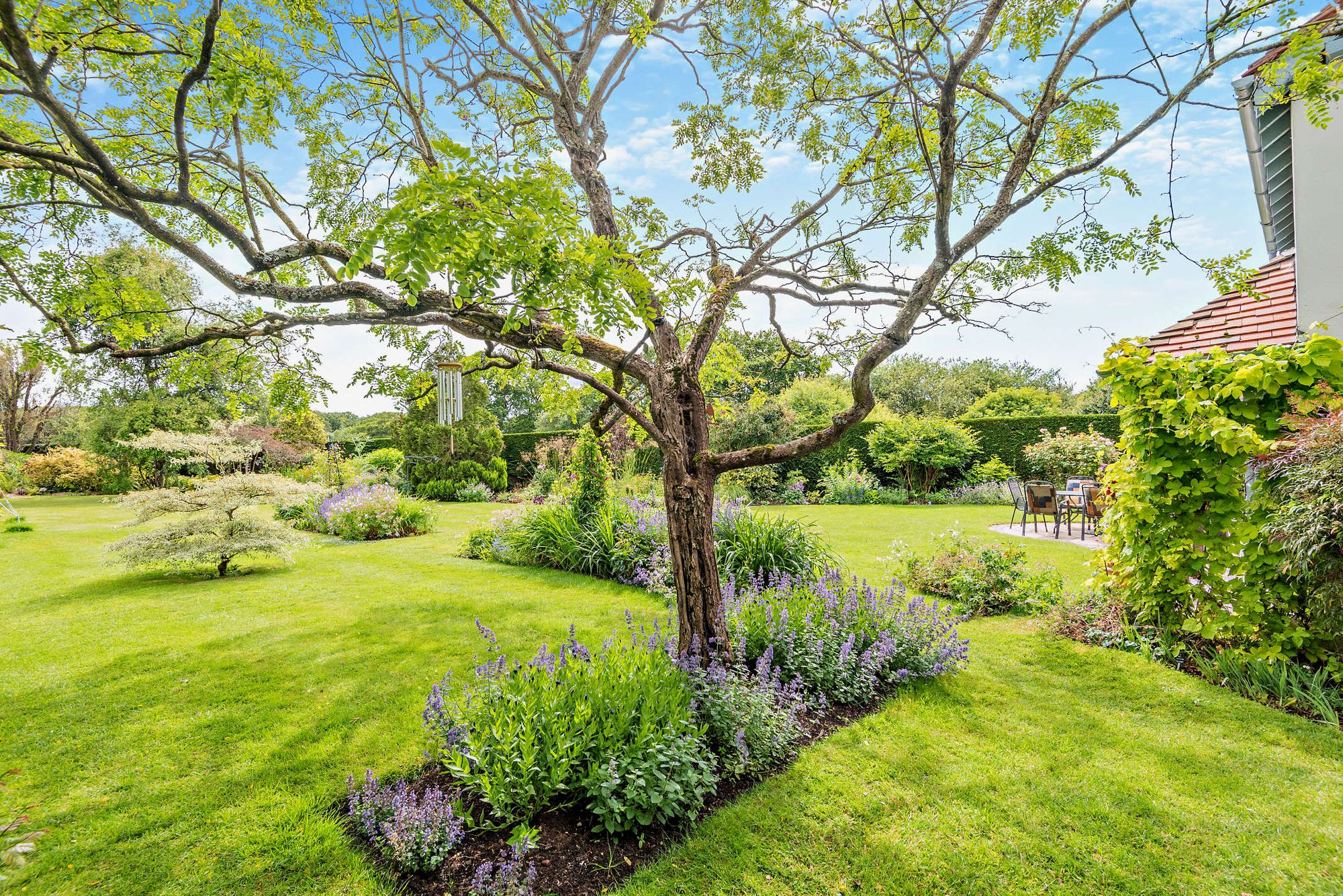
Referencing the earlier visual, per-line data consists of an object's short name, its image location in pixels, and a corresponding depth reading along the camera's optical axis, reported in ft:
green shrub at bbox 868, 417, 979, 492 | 48.37
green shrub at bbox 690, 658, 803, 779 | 9.58
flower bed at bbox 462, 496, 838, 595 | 20.36
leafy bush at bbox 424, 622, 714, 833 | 8.00
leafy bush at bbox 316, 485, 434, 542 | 34.60
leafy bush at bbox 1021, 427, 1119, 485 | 39.42
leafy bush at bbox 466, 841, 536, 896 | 6.68
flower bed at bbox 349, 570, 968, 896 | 7.49
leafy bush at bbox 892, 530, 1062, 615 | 18.67
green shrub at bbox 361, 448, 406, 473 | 57.67
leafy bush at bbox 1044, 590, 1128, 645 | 15.46
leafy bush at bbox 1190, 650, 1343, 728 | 11.06
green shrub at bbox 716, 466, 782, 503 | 45.44
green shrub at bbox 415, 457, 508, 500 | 55.57
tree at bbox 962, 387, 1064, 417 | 76.59
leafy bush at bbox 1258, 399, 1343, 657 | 11.01
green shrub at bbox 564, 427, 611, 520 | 25.93
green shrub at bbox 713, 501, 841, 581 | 20.06
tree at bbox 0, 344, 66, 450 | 70.09
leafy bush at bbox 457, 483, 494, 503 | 55.52
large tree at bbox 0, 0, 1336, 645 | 7.97
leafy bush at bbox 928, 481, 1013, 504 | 46.52
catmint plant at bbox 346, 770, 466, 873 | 7.34
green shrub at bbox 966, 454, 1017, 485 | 47.44
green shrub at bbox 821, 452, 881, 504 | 48.34
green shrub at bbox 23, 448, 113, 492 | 63.98
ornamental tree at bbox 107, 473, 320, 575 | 22.06
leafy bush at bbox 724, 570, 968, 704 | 12.16
